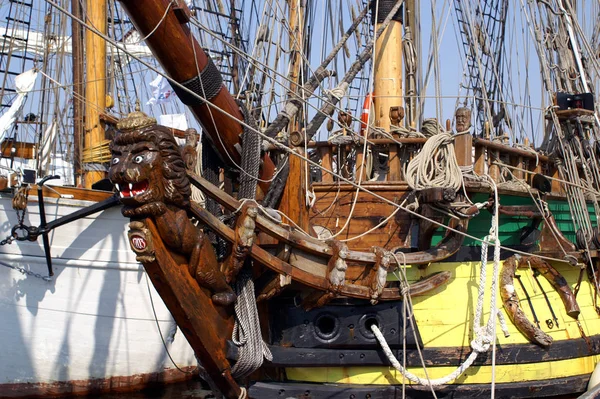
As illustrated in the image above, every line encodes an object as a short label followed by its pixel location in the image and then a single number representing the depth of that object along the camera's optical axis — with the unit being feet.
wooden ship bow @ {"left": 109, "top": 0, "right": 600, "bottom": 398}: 14.43
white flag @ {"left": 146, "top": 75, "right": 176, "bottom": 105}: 51.34
